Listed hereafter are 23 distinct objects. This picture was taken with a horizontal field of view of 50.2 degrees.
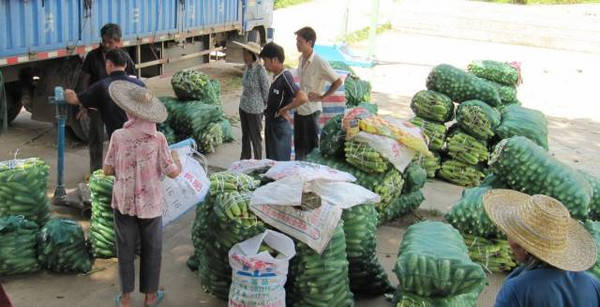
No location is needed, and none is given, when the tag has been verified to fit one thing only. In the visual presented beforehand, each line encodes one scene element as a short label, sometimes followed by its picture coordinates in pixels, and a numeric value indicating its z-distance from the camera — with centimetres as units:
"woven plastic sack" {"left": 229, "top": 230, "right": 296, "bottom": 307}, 388
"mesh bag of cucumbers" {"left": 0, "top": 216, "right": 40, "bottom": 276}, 457
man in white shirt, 662
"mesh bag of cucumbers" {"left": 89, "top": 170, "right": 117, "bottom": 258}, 487
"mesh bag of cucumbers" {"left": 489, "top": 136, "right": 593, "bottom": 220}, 512
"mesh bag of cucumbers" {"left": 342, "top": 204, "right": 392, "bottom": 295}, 443
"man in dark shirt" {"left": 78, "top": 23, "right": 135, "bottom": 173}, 655
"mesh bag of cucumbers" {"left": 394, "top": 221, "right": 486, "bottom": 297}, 370
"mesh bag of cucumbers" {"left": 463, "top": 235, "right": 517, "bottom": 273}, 525
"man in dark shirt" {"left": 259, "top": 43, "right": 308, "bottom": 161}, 618
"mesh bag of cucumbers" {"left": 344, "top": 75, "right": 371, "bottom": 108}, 802
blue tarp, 1638
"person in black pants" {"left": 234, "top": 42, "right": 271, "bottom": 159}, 674
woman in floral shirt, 400
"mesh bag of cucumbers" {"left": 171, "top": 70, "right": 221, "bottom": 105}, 798
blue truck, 743
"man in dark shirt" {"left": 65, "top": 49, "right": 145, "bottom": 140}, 530
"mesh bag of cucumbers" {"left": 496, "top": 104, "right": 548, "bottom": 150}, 674
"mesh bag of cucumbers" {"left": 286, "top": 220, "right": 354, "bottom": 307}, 401
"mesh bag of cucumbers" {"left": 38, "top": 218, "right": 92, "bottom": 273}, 468
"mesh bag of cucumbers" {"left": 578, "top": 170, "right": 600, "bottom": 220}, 559
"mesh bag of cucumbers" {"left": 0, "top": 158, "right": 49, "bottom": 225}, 481
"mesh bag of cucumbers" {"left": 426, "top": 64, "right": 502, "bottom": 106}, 763
